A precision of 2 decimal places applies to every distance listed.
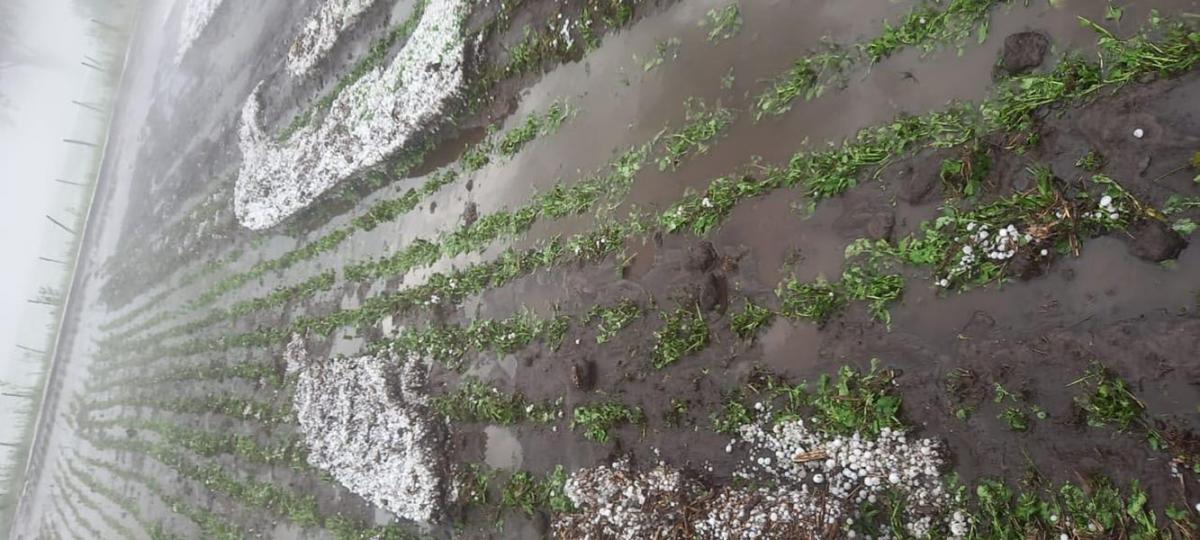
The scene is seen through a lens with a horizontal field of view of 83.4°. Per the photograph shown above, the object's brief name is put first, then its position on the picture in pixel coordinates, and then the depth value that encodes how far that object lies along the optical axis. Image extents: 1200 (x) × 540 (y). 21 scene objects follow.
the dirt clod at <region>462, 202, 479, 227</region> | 9.02
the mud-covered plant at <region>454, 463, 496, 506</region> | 7.92
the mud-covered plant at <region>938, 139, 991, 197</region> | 4.83
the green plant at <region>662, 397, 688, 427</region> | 6.31
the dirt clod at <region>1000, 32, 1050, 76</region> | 4.72
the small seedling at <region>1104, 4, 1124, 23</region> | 4.45
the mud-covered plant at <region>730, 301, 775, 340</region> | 5.88
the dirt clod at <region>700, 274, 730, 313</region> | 6.16
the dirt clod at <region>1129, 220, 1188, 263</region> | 4.11
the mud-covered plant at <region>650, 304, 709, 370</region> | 6.25
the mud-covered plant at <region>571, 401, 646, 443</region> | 6.70
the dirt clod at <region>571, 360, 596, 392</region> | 7.07
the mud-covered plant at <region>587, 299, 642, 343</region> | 6.82
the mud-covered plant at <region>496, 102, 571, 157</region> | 8.24
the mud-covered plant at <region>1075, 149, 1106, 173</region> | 4.39
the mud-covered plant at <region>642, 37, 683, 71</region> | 7.03
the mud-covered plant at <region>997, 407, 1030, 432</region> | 4.57
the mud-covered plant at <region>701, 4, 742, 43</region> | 6.55
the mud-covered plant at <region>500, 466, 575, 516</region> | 7.12
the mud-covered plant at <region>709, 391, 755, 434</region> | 5.86
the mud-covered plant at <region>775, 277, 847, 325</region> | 5.50
